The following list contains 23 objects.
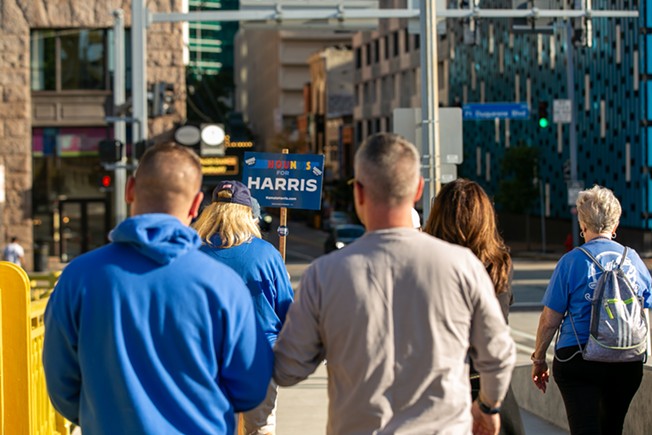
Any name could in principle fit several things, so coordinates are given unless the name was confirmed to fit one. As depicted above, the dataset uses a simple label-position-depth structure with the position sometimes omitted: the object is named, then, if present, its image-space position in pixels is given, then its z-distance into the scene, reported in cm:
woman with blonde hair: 625
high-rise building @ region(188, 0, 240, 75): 17775
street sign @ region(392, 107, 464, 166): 1480
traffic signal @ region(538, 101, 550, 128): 3906
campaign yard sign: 763
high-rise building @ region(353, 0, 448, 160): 7006
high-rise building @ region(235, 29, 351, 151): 11300
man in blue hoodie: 399
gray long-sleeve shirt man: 398
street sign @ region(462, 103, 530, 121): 3747
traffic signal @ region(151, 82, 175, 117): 2553
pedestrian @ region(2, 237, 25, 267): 3144
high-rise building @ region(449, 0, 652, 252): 4484
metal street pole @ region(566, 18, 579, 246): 4150
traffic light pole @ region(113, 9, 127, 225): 2619
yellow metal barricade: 723
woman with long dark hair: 566
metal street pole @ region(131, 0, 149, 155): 2178
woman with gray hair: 639
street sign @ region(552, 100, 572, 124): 4185
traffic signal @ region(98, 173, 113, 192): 2670
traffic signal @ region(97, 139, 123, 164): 2423
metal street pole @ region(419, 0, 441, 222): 1462
